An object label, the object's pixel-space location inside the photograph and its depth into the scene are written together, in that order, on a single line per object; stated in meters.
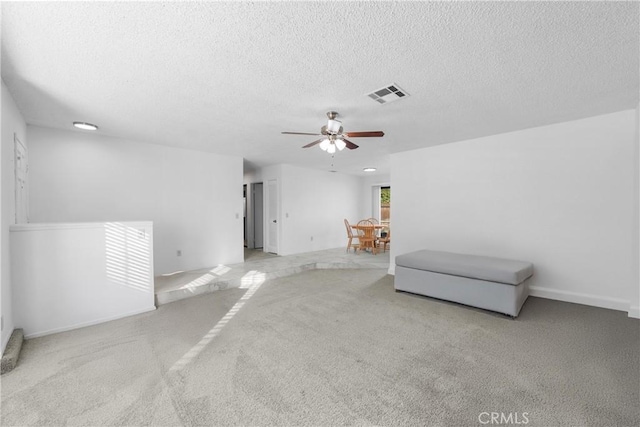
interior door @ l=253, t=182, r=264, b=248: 7.75
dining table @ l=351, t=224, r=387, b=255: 6.84
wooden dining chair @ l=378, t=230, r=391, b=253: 7.06
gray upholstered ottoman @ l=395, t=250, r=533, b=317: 2.98
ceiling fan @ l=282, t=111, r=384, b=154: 2.92
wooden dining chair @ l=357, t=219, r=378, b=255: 6.90
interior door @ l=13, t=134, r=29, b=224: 2.84
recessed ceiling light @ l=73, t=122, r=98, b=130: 3.46
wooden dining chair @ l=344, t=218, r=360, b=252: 7.21
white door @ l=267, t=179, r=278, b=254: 6.72
